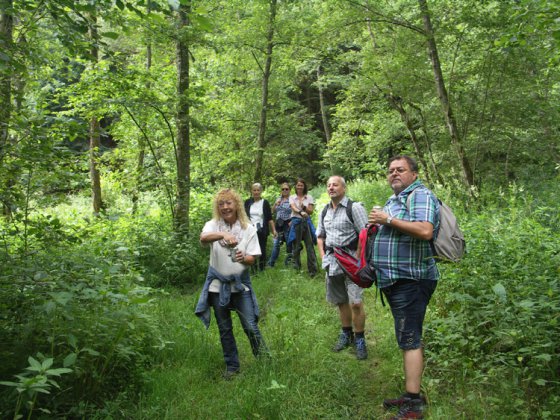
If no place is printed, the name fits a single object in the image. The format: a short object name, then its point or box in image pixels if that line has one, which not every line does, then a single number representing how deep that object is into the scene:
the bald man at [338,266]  5.11
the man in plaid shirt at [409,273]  3.42
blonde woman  4.48
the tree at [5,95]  3.26
